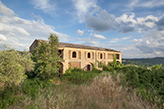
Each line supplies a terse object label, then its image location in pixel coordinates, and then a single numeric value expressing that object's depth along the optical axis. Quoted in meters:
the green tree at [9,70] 5.38
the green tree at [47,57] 11.16
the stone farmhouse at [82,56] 15.81
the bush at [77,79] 9.53
